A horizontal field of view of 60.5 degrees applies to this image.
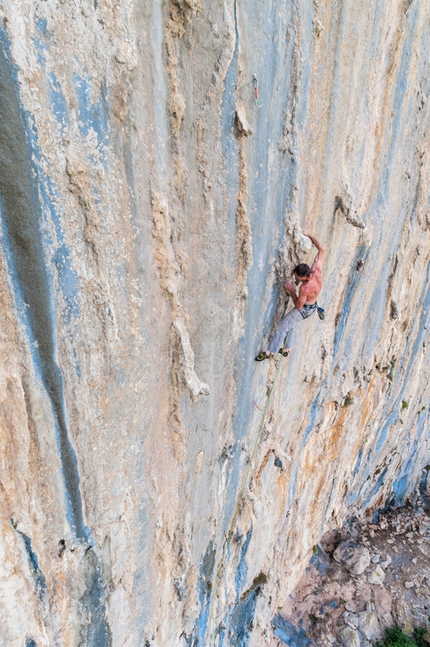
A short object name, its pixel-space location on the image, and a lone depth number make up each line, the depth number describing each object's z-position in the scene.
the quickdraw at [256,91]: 3.00
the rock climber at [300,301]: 3.86
